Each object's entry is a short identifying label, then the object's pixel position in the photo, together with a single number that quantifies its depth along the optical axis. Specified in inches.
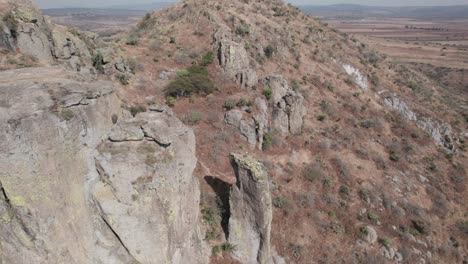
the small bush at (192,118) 1136.2
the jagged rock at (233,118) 1171.3
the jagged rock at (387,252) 960.3
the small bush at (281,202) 993.5
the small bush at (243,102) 1231.5
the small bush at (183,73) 1335.0
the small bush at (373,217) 1058.7
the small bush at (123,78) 1189.1
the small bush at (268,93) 1318.9
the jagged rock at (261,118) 1172.5
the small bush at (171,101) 1202.0
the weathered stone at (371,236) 976.9
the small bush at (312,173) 1141.7
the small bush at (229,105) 1219.2
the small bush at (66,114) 452.8
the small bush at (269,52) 1718.8
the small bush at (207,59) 1450.5
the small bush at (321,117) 1433.3
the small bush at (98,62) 1123.3
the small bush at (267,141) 1189.7
